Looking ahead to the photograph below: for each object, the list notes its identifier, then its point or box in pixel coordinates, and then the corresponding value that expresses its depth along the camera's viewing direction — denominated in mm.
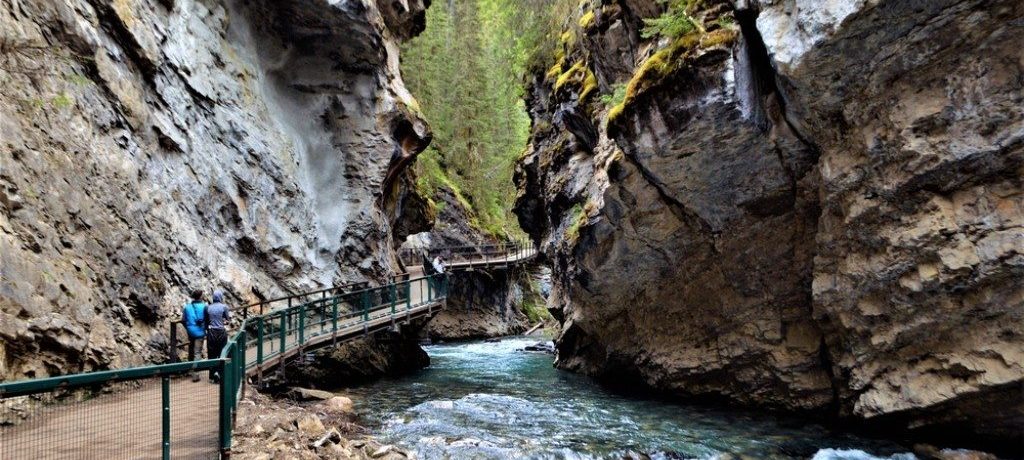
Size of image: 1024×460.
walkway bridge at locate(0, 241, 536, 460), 4348
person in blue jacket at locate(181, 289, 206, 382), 9523
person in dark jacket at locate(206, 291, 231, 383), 9336
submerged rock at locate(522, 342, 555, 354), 25088
